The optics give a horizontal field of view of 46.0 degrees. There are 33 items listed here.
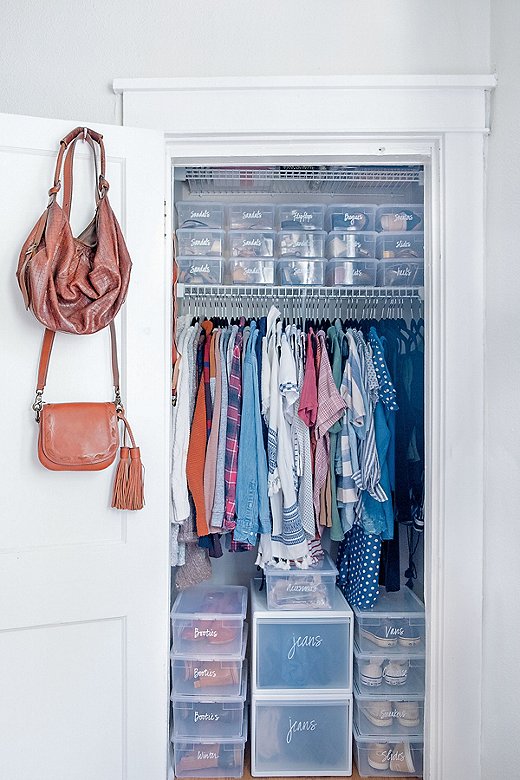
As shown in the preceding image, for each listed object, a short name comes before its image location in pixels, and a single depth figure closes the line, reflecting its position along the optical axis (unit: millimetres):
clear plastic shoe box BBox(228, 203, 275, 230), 2275
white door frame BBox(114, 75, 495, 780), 1704
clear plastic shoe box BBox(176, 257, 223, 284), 2281
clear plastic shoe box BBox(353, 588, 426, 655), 2195
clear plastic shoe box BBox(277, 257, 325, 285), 2303
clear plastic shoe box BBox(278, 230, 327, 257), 2301
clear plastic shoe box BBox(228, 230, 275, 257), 2281
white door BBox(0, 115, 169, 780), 1551
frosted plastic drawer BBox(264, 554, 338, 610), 2232
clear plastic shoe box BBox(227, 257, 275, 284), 2285
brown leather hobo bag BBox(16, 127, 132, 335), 1437
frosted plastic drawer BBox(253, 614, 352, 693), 2145
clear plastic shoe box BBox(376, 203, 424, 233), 2312
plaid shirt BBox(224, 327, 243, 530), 2152
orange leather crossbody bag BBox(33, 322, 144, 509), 1493
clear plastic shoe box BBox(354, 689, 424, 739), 2127
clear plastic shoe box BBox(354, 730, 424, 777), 2105
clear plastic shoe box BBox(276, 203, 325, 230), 2295
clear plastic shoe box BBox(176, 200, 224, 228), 2266
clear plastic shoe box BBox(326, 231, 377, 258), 2312
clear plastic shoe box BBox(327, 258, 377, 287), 2316
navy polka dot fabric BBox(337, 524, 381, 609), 2205
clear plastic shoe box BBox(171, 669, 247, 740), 2100
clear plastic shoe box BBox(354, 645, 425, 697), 2160
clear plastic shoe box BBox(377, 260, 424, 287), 2320
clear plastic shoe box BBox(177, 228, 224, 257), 2275
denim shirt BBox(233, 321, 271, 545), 2135
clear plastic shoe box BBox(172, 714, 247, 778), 2088
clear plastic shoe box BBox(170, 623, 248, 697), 2115
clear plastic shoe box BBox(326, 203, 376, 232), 2301
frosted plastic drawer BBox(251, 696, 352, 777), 2121
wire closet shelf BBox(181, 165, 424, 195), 2236
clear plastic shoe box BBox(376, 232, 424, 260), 2312
